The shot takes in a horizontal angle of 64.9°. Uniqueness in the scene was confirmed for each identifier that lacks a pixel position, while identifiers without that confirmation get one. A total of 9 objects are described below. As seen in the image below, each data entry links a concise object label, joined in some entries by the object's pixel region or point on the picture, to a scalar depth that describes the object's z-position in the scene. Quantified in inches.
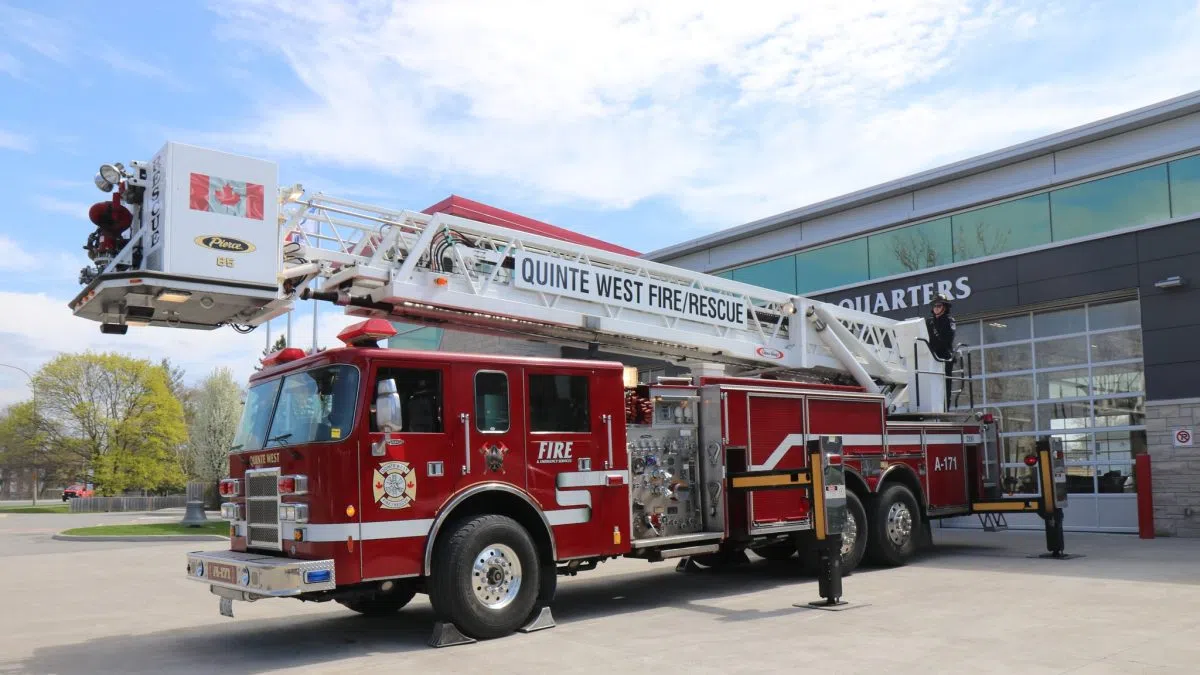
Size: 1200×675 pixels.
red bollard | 624.7
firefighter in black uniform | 541.7
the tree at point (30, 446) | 2078.0
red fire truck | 290.4
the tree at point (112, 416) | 2037.4
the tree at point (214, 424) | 1380.4
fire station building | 629.9
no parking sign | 616.1
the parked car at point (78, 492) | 2325.3
